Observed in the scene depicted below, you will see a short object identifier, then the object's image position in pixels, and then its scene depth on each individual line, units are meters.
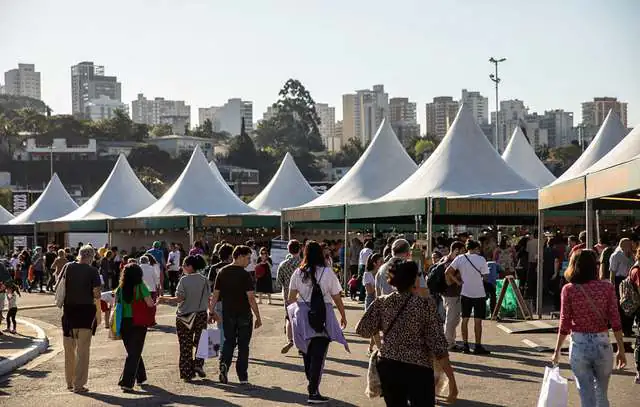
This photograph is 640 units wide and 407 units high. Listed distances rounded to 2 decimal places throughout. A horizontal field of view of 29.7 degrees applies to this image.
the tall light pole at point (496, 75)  85.88
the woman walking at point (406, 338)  8.26
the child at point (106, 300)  18.74
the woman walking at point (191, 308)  14.71
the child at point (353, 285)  30.72
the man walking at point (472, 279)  16.55
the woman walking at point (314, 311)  12.17
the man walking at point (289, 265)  17.25
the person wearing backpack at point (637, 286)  12.99
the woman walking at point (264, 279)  29.73
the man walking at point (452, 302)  16.58
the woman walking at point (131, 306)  14.06
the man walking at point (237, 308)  14.06
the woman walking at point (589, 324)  9.12
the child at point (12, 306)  22.72
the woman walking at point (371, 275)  17.25
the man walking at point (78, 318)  14.05
